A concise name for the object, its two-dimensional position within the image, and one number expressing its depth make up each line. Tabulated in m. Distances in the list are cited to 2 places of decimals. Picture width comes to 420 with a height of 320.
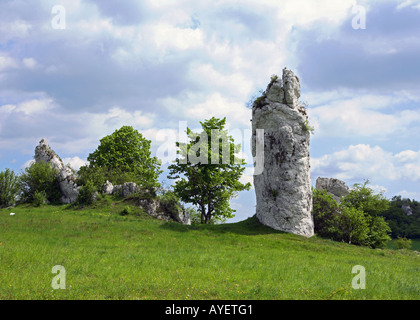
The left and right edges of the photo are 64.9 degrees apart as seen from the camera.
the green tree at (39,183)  55.00
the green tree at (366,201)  38.19
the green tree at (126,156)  62.19
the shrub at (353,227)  35.47
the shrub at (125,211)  39.51
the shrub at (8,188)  54.09
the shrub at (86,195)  44.12
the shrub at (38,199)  51.12
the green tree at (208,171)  42.06
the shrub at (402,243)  42.81
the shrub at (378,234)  36.72
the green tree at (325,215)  36.38
